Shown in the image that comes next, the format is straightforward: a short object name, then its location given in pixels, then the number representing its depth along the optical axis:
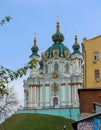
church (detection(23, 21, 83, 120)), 94.69
